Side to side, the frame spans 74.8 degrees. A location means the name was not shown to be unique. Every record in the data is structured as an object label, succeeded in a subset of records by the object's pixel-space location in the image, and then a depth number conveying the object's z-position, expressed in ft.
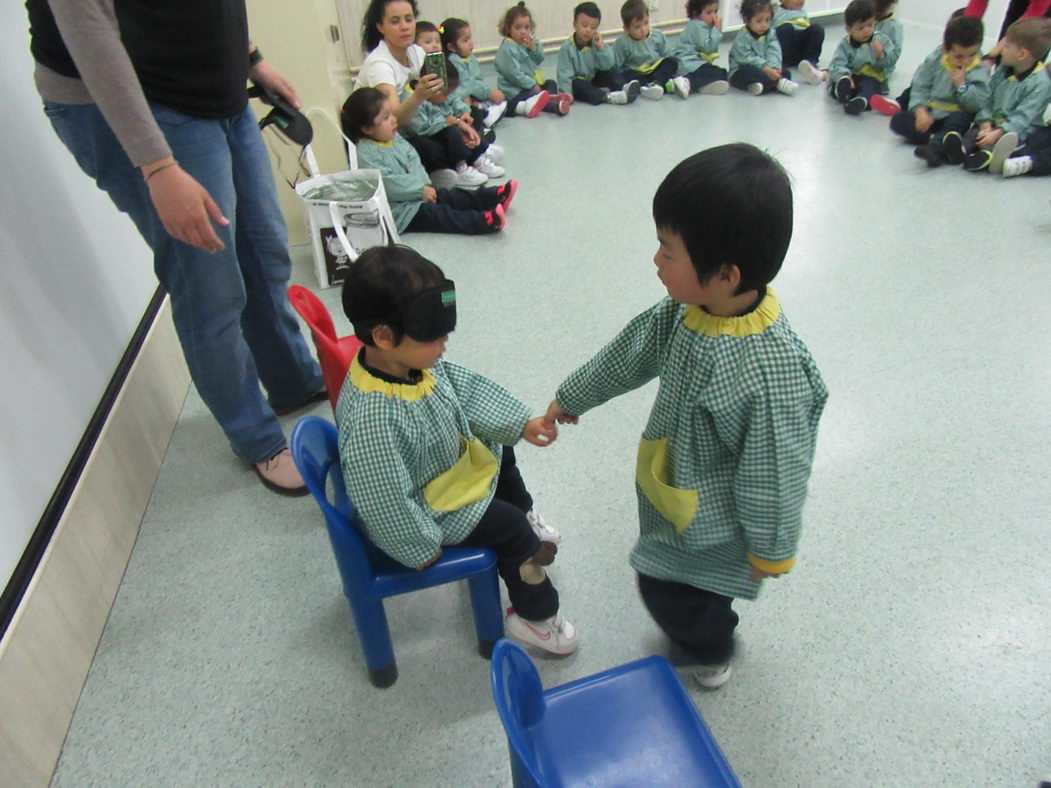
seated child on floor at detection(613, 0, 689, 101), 15.48
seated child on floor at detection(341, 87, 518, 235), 8.64
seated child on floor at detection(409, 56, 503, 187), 10.82
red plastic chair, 4.49
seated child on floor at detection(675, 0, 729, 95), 15.65
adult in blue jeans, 3.28
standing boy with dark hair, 2.62
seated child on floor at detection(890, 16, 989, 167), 10.55
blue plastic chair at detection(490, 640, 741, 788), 2.81
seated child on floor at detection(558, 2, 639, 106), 15.12
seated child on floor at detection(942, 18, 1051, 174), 9.86
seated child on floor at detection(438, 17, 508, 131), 13.42
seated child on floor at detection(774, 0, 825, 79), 15.78
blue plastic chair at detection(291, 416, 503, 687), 3.27
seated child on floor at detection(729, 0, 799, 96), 14.85
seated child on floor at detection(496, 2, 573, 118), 14.58
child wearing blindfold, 3.17
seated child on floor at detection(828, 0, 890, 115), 13.26
